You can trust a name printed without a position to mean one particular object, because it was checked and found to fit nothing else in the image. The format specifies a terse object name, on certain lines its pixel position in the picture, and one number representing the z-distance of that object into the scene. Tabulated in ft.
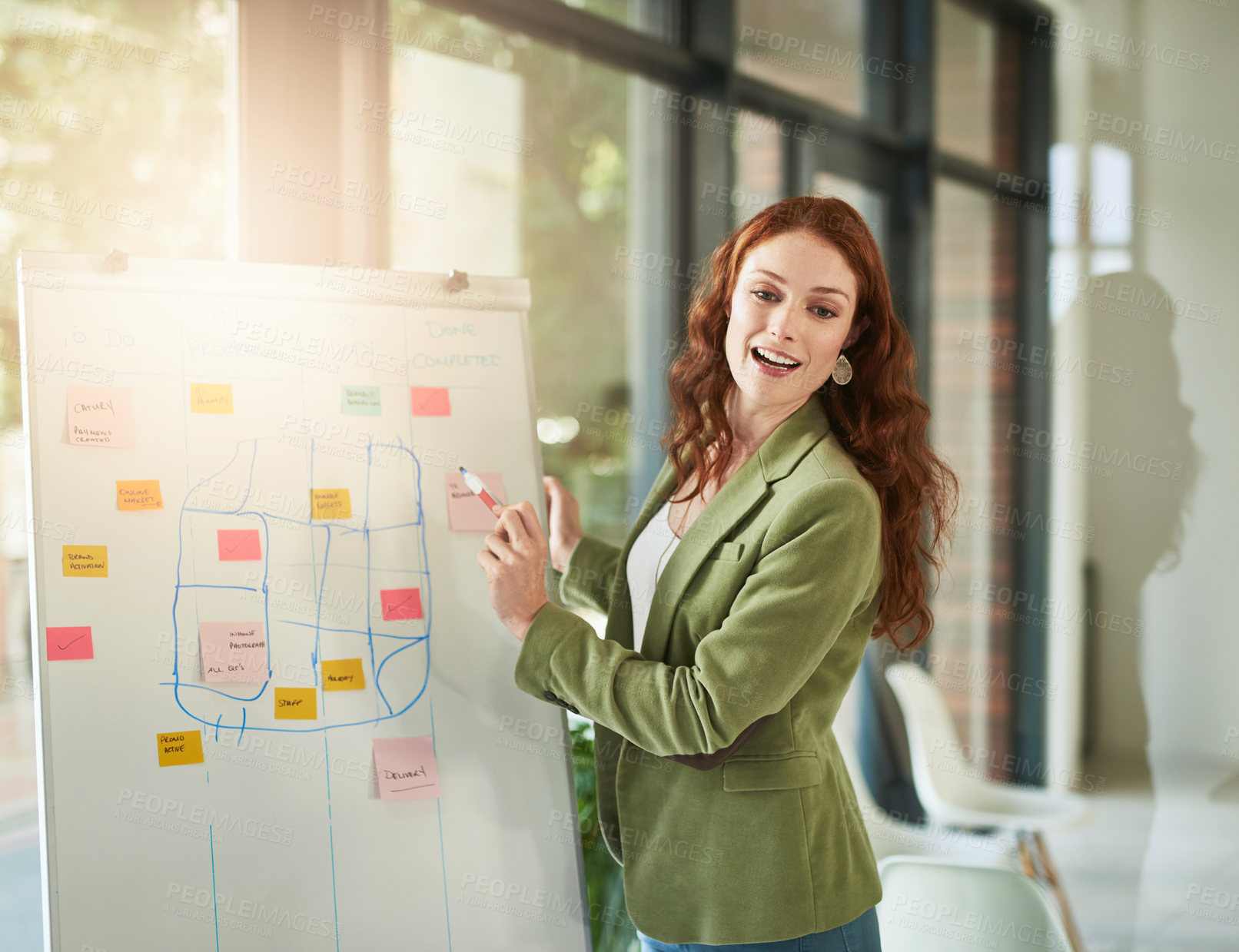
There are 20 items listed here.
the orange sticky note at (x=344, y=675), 4.56
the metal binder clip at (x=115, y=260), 4.48
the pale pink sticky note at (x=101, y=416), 4.29
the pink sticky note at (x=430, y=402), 5.06
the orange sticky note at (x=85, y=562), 4.16
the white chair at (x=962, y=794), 8.19
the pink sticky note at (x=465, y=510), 4.98
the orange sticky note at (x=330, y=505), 4.69
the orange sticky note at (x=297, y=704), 4.44
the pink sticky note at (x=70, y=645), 4.07
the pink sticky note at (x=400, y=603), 4.74
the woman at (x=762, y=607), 4.07
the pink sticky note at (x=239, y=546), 4.45
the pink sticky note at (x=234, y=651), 4.34
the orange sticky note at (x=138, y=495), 4.30
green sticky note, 4.88
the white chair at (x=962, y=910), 6.75
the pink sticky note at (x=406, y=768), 4.59
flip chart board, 4.12
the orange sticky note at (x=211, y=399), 4.56
